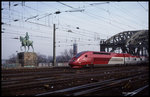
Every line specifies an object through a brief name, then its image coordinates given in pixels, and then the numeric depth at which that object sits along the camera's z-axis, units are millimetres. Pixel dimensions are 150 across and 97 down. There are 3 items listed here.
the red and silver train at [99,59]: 33219
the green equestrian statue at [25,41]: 45469
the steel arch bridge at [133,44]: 63353
